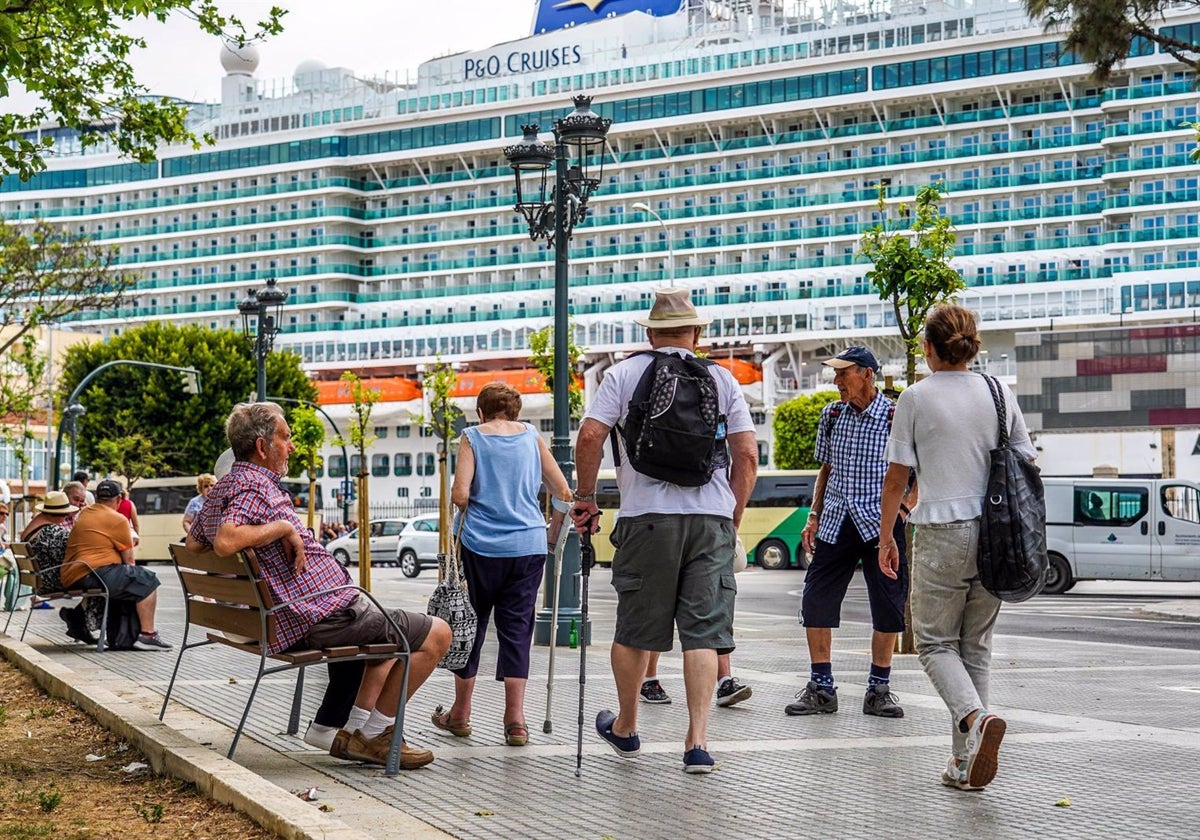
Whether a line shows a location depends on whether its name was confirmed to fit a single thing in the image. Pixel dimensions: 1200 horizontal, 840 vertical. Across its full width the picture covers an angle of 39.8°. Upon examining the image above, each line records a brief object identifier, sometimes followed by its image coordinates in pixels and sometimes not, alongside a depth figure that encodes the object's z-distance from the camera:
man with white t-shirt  6.32
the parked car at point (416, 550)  39.78
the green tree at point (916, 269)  12.38
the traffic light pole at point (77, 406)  39.91
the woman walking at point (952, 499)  6.15
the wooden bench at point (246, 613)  6.38
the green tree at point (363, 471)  20.47
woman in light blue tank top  7.23
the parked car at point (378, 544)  42.28
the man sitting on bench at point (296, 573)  6.33
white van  25.48
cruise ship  81.62
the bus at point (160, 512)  52.84
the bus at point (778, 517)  40.16
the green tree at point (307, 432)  54.49
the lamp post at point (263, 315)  26.19
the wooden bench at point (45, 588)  12.20
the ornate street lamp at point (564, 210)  13.49
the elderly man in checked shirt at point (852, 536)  8.25
